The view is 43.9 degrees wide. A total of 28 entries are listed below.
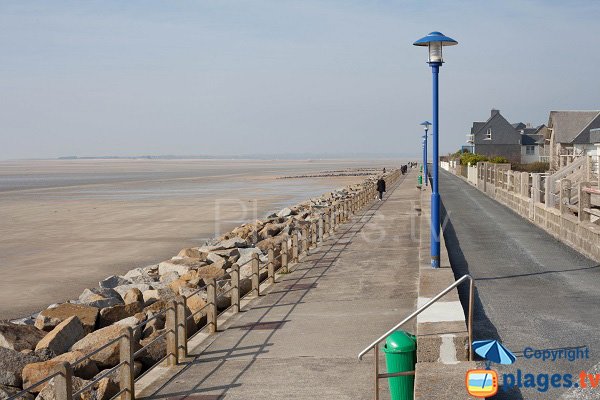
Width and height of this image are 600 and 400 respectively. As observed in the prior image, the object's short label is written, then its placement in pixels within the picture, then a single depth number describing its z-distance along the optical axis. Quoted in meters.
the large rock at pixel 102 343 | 10.52
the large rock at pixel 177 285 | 17.00
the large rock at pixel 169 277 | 19.12
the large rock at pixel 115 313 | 14.19
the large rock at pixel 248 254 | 22.02
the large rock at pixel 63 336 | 11.54
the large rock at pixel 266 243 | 24.70
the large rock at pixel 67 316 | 13.79
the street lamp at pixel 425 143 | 43.82
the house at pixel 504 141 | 100.00
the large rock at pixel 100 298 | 16.08
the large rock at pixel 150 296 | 16.47
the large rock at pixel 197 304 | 12.76
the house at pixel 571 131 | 63.22
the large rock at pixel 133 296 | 16.15
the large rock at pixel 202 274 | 17.23
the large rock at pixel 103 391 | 8.73
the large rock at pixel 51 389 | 8.62
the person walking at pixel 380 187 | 42.91
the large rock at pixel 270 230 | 29.08
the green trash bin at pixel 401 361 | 7.29
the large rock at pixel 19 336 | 11.99
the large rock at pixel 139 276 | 20.56
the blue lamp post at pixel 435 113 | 13.55
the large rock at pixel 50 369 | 9.54
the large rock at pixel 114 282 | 19.69
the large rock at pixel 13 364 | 9.77
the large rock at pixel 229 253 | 22.44
